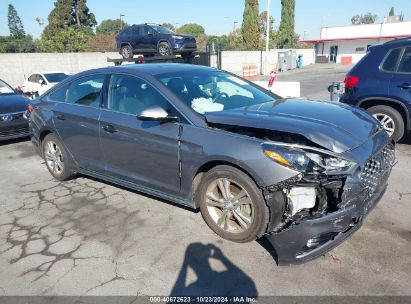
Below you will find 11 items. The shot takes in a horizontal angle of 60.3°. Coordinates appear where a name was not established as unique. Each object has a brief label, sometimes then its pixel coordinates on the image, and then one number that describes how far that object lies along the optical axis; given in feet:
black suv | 49.47
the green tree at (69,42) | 117.94
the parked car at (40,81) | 47.39
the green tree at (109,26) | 385.29
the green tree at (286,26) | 186.50
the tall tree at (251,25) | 147.51
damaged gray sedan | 9.29
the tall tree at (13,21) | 284.04
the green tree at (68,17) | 194.90
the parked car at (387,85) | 18.47
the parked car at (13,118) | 23.98
